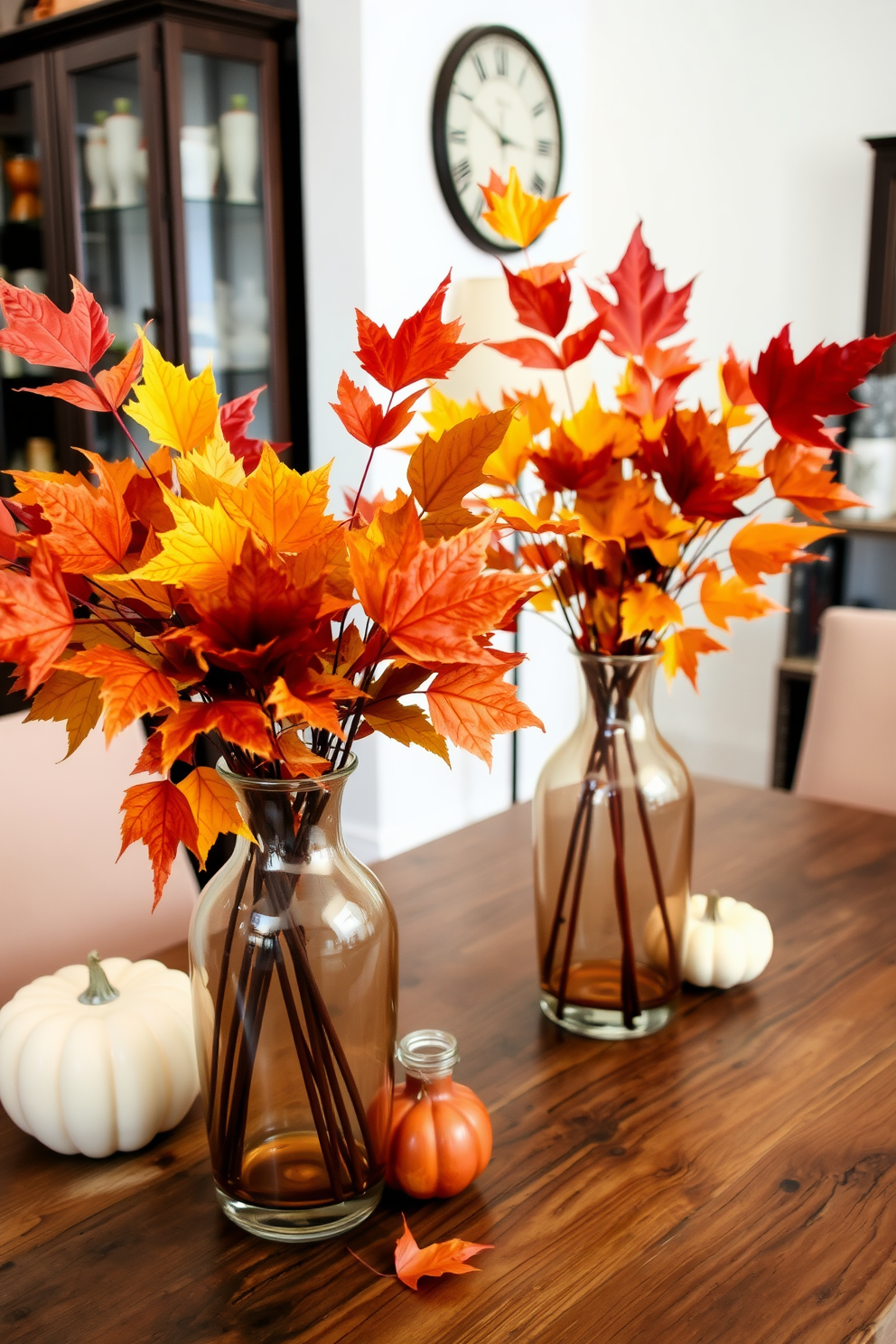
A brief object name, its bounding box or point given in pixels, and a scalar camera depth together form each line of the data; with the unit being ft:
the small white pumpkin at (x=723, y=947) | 3.44
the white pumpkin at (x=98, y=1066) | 2.66
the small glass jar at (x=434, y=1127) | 2.50
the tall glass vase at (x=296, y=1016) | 2.27
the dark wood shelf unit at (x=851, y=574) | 9.50
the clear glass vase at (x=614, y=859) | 3.16
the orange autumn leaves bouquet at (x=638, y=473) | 2.79
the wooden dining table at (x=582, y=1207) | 2.25
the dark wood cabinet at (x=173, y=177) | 9.30
